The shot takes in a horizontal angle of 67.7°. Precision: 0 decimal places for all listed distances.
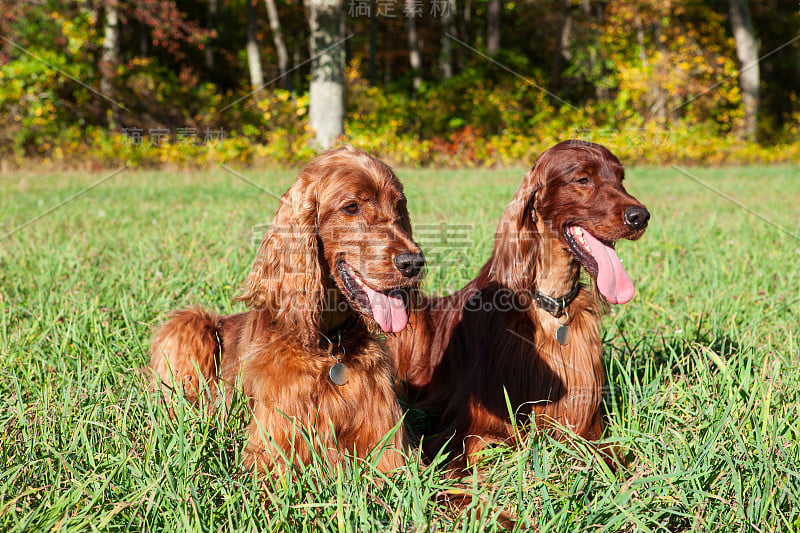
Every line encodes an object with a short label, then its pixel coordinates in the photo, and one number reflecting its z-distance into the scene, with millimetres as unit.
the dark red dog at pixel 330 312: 2170
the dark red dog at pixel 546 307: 2598
